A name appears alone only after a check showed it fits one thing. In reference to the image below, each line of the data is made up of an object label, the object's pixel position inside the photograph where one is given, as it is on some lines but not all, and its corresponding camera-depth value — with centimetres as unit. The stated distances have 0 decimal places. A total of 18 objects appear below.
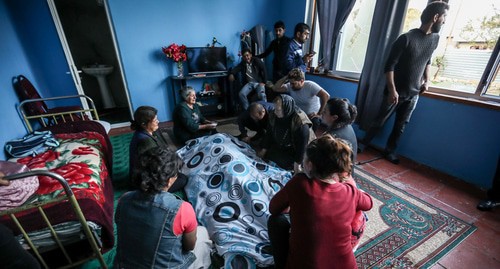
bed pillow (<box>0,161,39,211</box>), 114
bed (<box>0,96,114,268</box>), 109
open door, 392
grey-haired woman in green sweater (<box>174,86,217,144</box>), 245
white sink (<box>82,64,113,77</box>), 401
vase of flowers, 348
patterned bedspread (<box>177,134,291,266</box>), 136
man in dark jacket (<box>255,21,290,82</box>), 324
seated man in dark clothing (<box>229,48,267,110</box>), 350
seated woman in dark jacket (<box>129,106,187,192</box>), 172
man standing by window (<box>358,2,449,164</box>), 206
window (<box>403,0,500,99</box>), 199
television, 367
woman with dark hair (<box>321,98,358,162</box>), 155
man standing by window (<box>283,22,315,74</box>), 295
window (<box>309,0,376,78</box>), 299
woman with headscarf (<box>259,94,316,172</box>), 187
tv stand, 375
